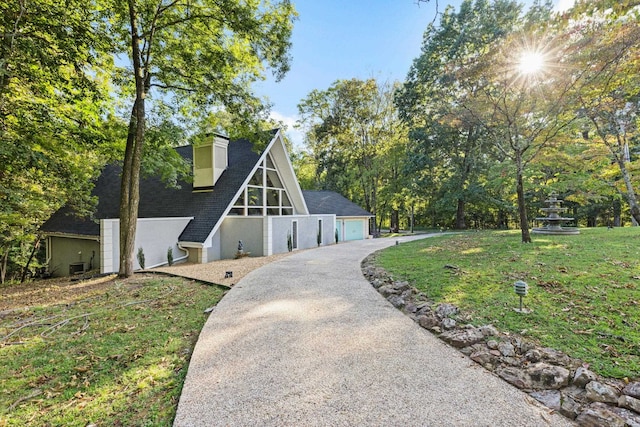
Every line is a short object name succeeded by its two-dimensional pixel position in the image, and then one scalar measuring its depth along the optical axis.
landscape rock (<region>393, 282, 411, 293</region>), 6.39
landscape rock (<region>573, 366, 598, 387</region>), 2.97
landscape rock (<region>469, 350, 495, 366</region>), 3.53
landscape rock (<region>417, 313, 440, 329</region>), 4.63
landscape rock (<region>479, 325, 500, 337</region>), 4.07
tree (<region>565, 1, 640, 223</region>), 7.28
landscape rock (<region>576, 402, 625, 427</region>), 2.48
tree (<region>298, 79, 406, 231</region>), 26.69
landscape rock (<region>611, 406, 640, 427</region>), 2.46
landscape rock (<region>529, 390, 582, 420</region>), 2.68
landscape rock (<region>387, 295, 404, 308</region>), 5.63
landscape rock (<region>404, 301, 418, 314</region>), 5.28
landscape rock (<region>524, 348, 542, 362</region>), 3.43
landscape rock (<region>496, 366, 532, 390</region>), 3.08
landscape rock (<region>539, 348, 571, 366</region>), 3.31
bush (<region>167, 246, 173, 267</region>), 11.54
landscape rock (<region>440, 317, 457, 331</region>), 4.43
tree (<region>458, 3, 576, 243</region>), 9.80
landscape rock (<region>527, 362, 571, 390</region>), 3.02
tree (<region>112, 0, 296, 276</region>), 8.68
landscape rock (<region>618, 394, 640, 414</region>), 2.61
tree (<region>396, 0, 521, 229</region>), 18.28
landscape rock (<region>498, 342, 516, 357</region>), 3.60
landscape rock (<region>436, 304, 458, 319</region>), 4.82
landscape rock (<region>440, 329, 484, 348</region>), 3.97
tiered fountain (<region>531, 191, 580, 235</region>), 13.97
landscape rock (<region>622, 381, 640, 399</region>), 2.75
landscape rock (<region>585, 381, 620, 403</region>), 2.74
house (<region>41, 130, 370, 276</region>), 11.92
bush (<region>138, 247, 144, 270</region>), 10.62
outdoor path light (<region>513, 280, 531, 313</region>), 4.59
